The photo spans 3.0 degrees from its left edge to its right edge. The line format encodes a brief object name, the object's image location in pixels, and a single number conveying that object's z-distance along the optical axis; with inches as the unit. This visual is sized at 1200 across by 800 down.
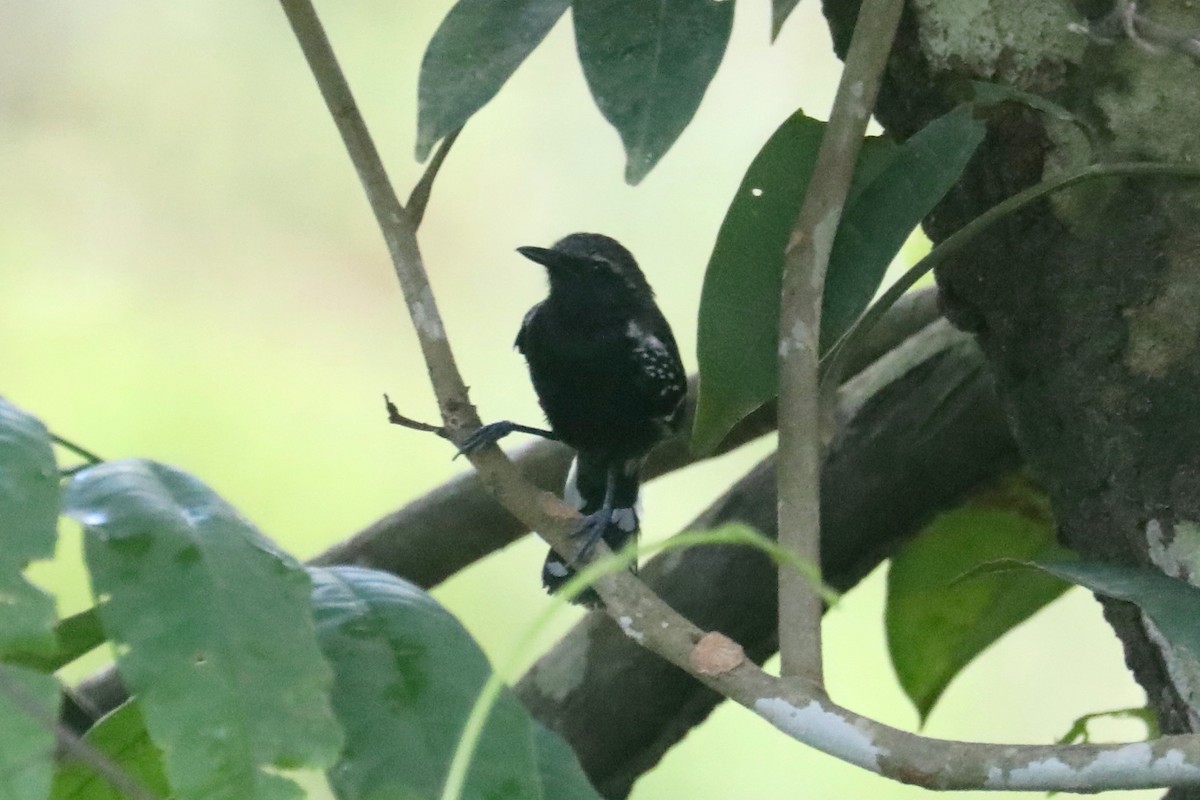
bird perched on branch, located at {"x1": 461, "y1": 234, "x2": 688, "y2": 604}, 197.6
